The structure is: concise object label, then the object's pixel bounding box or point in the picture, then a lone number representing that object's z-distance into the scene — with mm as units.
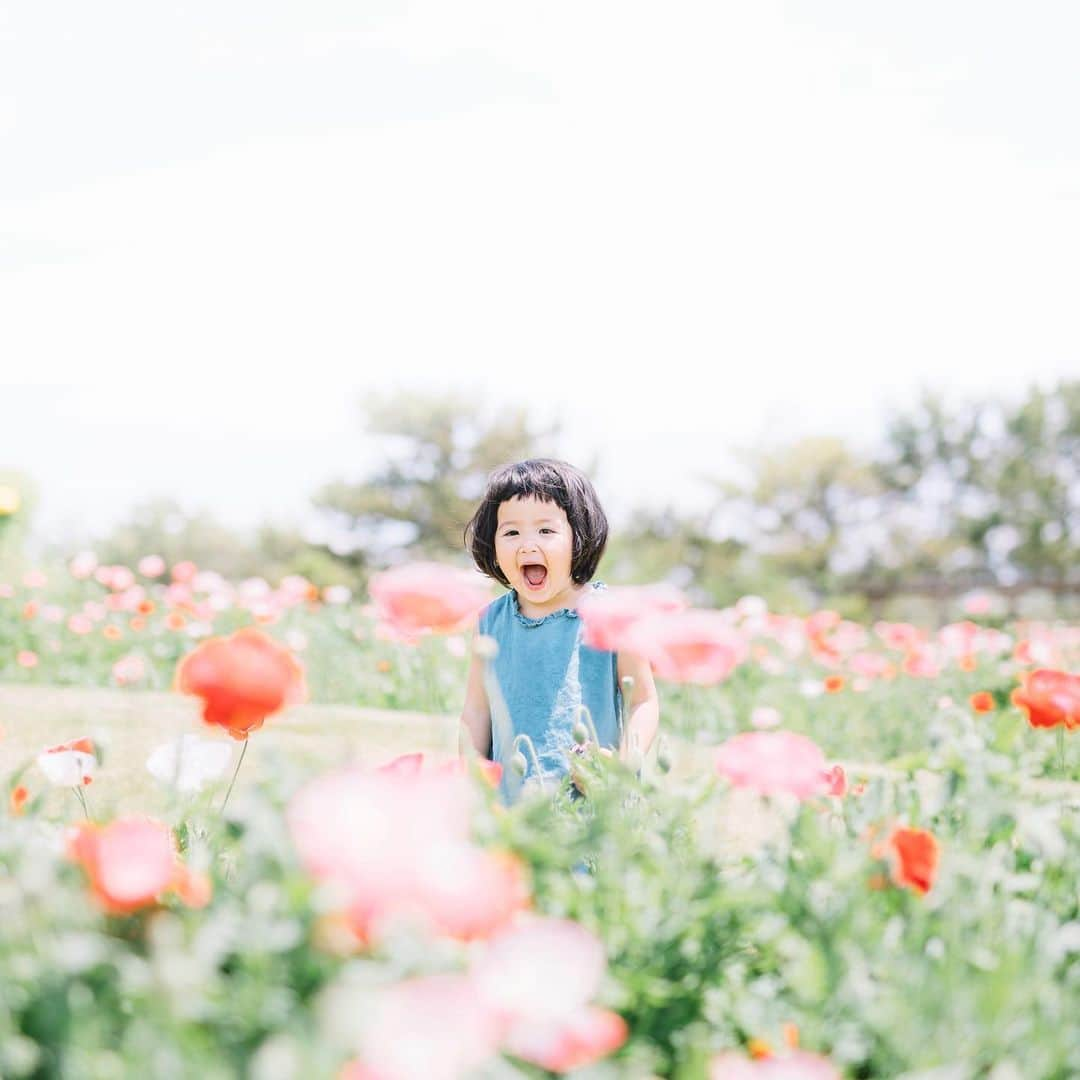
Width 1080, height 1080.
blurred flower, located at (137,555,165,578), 7996
